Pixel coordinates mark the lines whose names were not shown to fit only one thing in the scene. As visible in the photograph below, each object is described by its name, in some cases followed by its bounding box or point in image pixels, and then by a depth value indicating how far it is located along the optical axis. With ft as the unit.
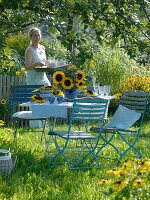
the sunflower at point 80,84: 29.35
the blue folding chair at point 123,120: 28.10
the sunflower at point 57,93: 28.65
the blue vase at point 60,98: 28.18
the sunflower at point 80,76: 29.32
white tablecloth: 27.00
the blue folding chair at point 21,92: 36.87
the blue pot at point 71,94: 30.19
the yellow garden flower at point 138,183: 13.15
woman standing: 38.49
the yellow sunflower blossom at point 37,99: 28.06
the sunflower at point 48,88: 29.48
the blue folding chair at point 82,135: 25.30
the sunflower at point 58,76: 28.82
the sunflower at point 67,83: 29.01
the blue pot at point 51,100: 27.89
